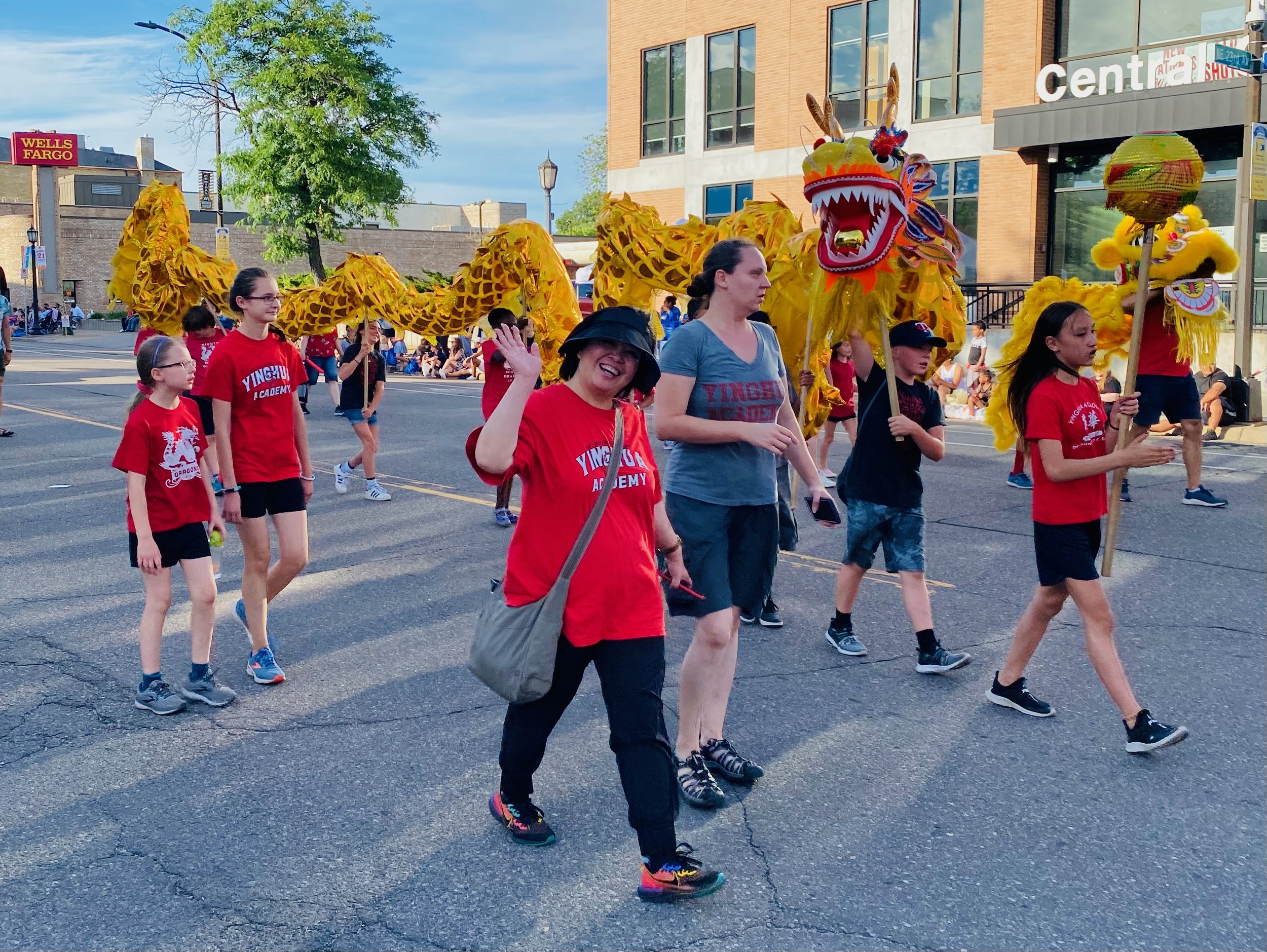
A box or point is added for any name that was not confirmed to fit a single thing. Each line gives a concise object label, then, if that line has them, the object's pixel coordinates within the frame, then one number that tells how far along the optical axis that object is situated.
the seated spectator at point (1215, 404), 13.76
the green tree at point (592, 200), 70.19
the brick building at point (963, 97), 20.42
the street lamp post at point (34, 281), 54.03
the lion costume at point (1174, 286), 8.25
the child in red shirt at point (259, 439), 5.35
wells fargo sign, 63.09
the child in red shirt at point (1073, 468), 4.48
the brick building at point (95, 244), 60.91
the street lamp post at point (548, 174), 23.00
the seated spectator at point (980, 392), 17.27
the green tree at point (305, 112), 39.06
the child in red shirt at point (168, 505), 4.93
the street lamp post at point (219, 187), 32.63
